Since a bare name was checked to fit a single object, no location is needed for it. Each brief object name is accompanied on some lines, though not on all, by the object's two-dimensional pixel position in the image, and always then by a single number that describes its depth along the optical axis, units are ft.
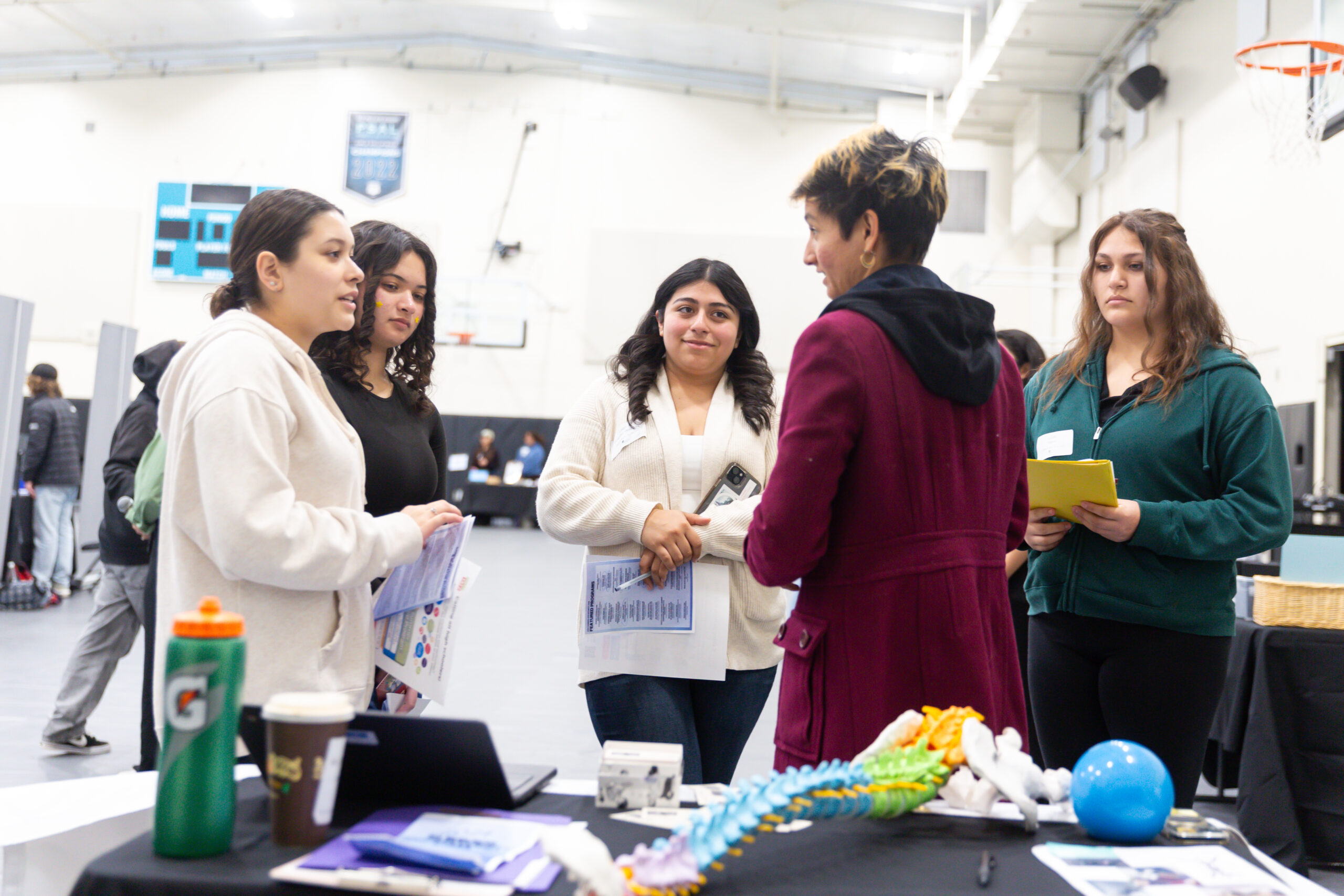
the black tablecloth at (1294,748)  8.79
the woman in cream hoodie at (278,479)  3.96
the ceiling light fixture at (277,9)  40.93
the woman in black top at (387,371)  6.14
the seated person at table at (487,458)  43.83
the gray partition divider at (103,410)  22.65
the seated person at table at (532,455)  43.47
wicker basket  9.04
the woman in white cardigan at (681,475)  5.82
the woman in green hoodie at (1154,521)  5.51
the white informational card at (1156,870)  2.87
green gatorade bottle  2.70
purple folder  2.69
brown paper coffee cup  2.79
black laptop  3.01
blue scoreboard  44.91
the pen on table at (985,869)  2.88
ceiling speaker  31.30
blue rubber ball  3.24
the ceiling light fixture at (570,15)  39.70
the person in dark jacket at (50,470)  20.97
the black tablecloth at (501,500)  43.65
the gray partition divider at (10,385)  19.95
